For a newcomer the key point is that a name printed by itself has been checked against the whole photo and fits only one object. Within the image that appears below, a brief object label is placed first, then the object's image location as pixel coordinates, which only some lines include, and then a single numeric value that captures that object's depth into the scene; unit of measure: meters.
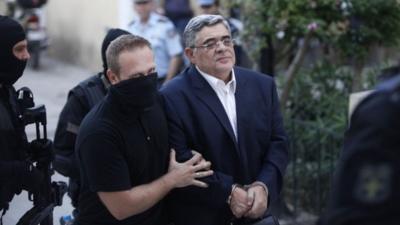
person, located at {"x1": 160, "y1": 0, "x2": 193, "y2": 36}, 15.99
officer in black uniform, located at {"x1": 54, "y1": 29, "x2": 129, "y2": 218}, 6.81
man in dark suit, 5.90
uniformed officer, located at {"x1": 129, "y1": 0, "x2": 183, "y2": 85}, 11.60
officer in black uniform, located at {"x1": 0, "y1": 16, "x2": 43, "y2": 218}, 6.16
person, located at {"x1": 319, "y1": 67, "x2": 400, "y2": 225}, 3.45
